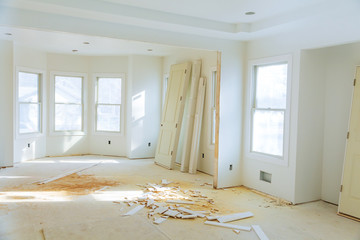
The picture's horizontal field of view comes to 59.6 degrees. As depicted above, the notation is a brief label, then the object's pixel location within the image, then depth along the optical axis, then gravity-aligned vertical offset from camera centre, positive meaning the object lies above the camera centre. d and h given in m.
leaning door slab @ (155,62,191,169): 7.16 -0.20
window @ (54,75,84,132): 8.29 +0.03
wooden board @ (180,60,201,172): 6.89 -0.18
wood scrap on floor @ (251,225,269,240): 3.55 -1.44
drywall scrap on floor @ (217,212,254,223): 4.02 -1.42
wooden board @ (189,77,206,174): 6.76 -0.48
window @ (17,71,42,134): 7.32 +0.01
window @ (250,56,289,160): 4.95 +0.00
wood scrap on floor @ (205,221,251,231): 3.78 -1.43
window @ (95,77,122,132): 8.45 +0.04
